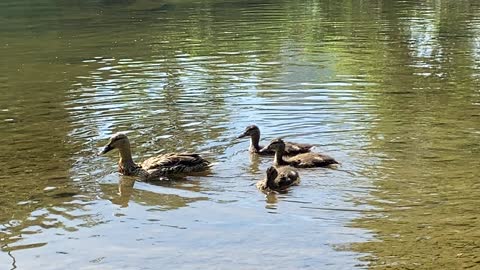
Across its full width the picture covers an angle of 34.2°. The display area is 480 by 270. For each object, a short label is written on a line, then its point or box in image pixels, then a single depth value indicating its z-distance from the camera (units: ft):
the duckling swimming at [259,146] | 39.09
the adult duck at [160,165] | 35.55
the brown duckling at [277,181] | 32.99
